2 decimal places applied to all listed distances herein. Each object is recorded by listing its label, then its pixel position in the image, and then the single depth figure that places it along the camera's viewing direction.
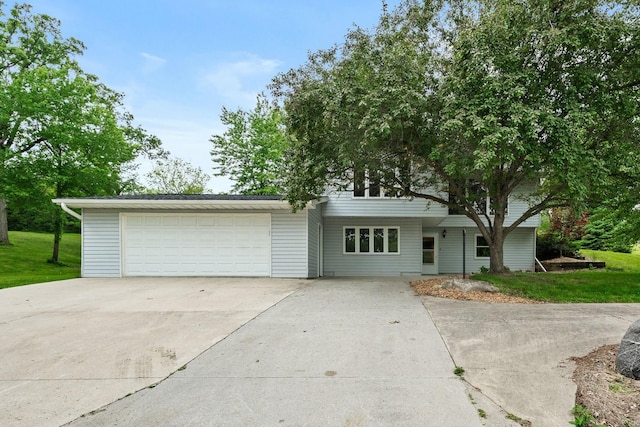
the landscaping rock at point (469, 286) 9.11
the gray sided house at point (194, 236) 12.39
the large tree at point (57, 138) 15.66
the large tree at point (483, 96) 7.32
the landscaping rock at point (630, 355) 3.36
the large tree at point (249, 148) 23.66
